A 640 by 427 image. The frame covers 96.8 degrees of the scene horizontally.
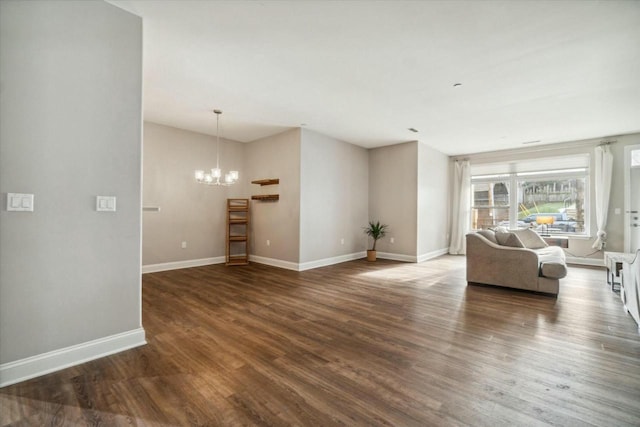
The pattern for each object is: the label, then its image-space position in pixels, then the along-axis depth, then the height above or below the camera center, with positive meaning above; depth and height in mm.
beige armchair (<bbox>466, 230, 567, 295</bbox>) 3826 -751
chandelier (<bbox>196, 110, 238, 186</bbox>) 4700 +588
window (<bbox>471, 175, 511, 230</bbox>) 7270 +289
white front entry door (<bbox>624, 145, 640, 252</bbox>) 5516 +320
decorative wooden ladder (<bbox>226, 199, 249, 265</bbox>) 6098 -490
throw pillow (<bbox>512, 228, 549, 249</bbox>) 5535 -537
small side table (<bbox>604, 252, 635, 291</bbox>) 4113 -783
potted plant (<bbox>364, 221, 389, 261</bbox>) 6602 -523
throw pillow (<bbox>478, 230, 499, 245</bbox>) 4633 -379
